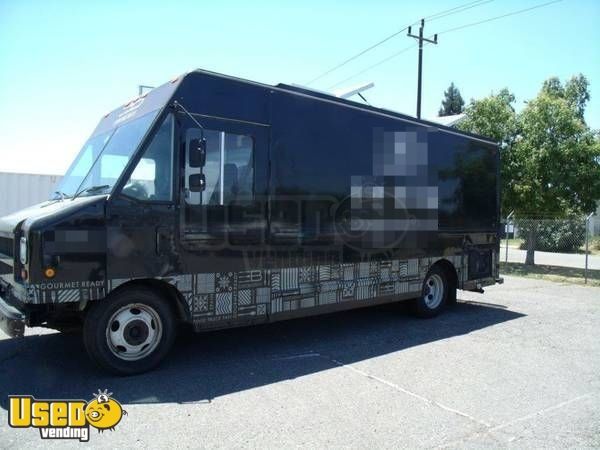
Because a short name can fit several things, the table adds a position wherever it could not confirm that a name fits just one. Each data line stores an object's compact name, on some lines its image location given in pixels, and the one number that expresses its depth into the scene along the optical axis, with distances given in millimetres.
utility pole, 19828
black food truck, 4746
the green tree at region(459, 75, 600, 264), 16438
